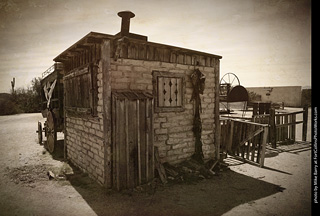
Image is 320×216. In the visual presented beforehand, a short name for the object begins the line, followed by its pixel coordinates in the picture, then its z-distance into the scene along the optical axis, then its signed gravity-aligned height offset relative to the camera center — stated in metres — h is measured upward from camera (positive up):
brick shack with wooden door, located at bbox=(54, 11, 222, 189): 4.64 -0.09
